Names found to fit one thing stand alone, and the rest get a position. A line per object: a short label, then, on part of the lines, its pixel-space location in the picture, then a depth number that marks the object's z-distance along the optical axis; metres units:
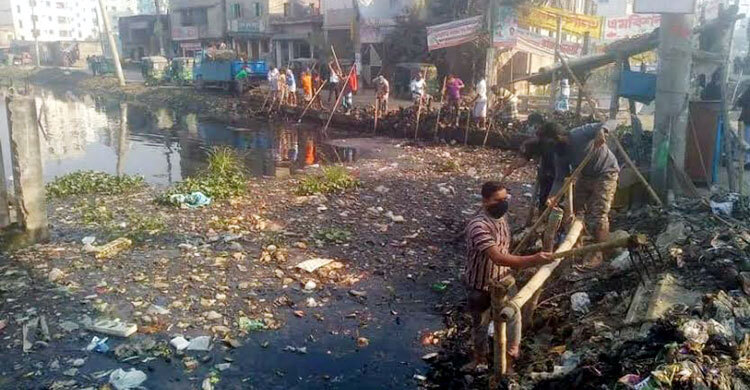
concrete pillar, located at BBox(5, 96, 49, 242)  6.35
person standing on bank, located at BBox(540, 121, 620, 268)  5.47
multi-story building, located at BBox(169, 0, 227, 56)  36.44
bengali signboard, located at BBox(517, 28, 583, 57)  15.00
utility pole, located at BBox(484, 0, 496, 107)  15.08
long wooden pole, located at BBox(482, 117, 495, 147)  13.55
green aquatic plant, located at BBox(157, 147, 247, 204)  8.56
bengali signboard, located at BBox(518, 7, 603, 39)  14.56
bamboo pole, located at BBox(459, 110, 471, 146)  13.97
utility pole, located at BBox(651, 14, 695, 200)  6.58
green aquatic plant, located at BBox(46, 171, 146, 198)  8.98
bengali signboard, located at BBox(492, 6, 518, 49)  14.98
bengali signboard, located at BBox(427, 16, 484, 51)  16.11
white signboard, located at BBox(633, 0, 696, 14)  6.32
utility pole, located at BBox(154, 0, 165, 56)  42.25
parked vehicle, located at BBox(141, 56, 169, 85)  31.62
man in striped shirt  3.30
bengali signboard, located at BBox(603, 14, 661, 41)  15.86
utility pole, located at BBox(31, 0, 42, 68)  47.99
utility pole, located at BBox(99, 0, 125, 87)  29.64
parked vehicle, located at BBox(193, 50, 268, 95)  25.92
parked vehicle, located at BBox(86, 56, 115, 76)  37.94
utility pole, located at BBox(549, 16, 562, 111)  12.75
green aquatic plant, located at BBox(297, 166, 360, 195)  9.00
